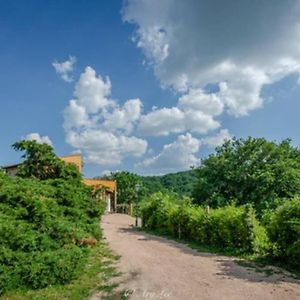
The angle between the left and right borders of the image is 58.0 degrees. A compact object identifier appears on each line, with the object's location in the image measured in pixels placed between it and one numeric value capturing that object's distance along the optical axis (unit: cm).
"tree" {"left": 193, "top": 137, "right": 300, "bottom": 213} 1287
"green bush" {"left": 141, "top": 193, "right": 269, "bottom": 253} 859
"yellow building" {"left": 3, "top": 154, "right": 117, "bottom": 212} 2294
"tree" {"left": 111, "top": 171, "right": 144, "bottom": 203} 3047
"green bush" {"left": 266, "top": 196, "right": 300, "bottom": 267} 680
